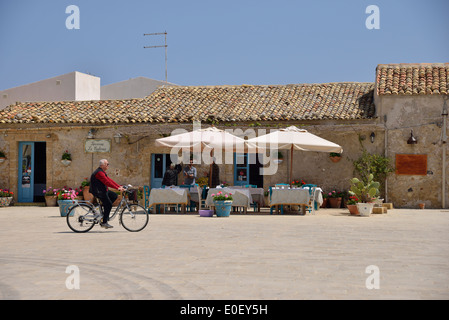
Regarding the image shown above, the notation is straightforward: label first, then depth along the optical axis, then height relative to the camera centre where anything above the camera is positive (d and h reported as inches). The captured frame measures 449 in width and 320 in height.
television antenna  1071.0 +269.3
